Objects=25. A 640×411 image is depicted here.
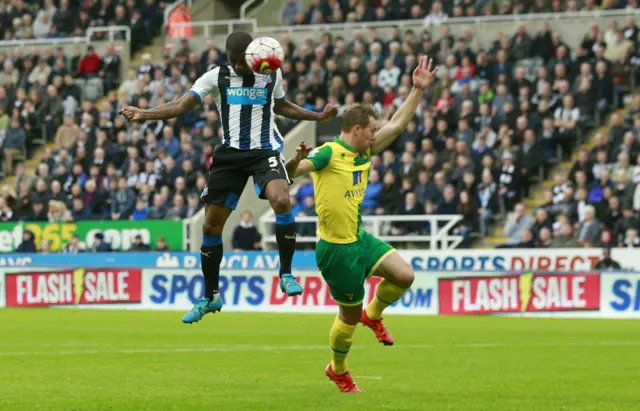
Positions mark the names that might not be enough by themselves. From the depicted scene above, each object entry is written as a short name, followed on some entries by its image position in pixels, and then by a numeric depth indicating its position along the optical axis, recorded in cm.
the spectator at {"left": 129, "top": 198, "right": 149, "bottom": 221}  3173
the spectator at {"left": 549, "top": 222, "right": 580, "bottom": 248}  2603
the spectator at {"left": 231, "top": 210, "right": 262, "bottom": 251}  2958
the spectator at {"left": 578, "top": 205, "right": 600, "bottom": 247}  2583
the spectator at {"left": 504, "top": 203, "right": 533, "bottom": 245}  2727
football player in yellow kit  1178
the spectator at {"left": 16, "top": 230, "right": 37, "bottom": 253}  3219
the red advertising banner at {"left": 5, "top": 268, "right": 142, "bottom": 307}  2841
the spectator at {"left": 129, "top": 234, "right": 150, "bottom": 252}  3094
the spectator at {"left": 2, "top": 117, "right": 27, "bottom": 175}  3653
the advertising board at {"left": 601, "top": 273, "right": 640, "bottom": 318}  2386
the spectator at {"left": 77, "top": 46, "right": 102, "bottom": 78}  3772
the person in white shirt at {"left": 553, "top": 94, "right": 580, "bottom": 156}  2856
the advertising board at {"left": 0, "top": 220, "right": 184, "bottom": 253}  3094
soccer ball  1137
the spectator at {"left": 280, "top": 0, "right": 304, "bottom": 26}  3688
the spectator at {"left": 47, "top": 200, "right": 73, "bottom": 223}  3230
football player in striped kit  1191
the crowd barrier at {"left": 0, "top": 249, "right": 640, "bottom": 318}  2453
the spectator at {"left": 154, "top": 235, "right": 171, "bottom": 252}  3061
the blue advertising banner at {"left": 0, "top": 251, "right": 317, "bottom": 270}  2859
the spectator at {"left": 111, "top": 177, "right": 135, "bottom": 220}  3213
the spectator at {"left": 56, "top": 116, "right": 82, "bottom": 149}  3547
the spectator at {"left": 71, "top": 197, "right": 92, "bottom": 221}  3253
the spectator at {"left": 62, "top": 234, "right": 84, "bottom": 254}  3134
